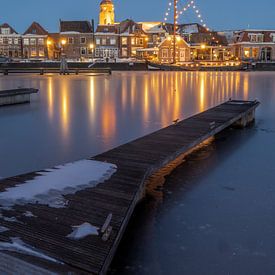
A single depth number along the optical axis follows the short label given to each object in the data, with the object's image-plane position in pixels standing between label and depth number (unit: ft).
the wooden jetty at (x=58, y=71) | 122.11
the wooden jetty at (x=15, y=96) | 40.57
